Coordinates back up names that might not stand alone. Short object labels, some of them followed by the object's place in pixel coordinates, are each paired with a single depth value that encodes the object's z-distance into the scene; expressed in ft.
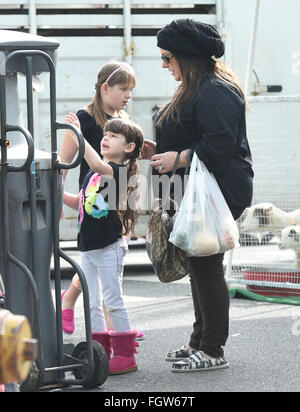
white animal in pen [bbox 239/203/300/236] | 34.92
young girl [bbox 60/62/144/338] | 24.89
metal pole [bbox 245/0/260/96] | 35.35
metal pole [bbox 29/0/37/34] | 40.89
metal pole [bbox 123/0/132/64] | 41.80
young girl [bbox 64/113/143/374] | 23.47
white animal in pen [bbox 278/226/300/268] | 35.32
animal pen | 34.70
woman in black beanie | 23.05
